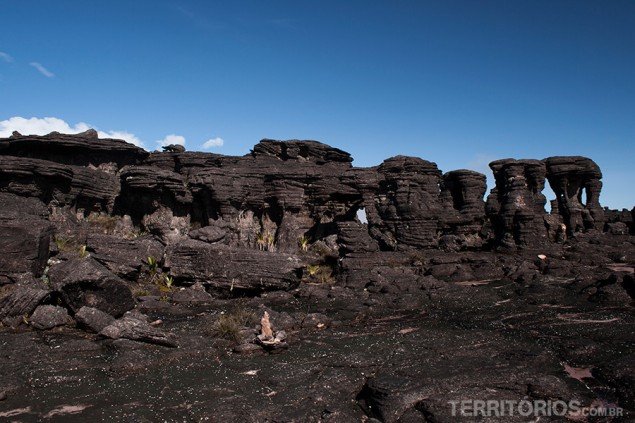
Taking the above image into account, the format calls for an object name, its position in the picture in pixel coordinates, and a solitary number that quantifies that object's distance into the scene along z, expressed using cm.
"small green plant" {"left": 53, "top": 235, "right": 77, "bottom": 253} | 2031
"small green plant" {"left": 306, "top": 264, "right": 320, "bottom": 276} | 2480
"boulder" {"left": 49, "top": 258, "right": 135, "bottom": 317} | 1427
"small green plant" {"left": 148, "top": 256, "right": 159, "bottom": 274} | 2042
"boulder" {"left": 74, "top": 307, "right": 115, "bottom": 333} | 1309
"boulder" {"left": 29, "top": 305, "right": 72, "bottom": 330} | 1342
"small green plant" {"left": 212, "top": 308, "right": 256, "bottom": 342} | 1306
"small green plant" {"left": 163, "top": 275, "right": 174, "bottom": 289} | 1997
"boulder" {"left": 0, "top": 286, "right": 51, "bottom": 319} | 1362
